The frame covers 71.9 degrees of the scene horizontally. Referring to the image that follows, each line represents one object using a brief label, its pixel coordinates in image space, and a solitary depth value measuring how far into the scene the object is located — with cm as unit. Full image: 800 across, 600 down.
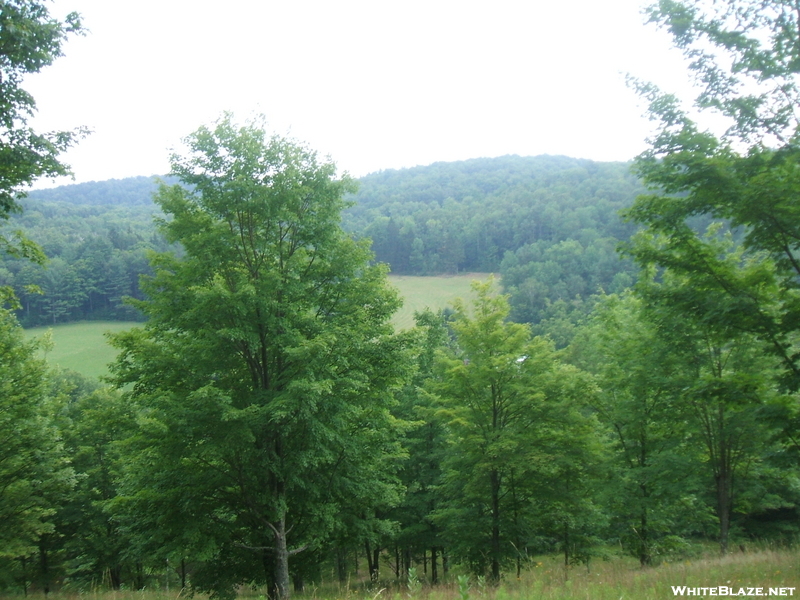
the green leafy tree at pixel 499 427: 1549
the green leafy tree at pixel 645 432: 1543
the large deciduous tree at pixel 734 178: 817
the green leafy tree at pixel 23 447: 1557
